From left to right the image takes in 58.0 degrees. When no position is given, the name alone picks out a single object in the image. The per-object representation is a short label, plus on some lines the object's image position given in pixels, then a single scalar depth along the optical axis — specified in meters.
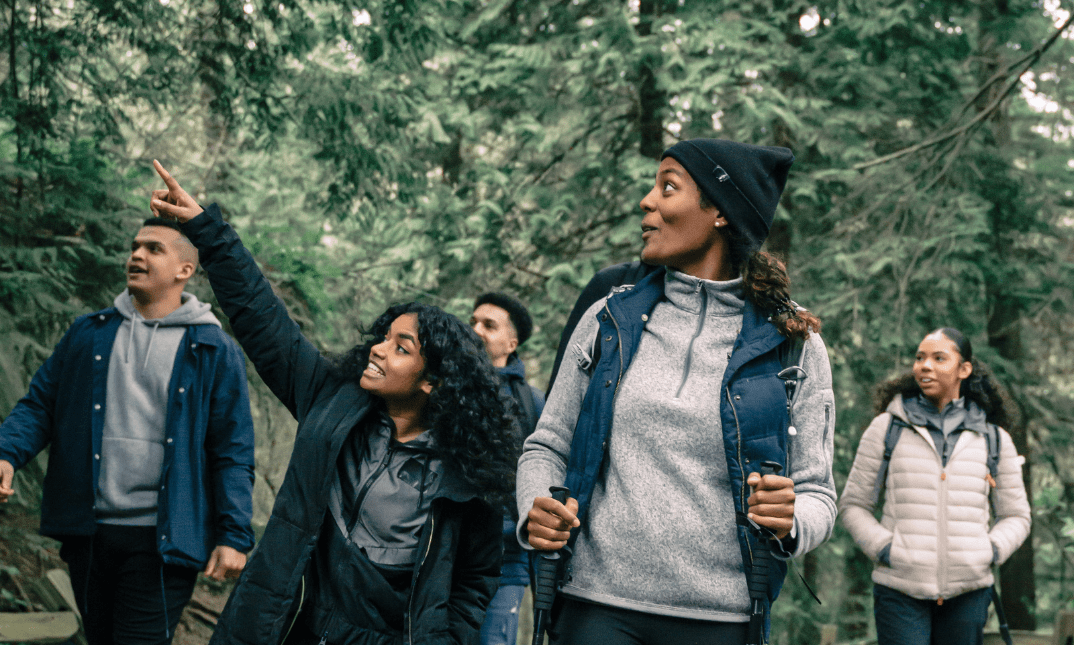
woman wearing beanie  2.49
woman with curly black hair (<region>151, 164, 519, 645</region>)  3.18
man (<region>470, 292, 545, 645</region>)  4.73
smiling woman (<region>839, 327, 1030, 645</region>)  5.60
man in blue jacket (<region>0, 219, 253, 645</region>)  4.27
